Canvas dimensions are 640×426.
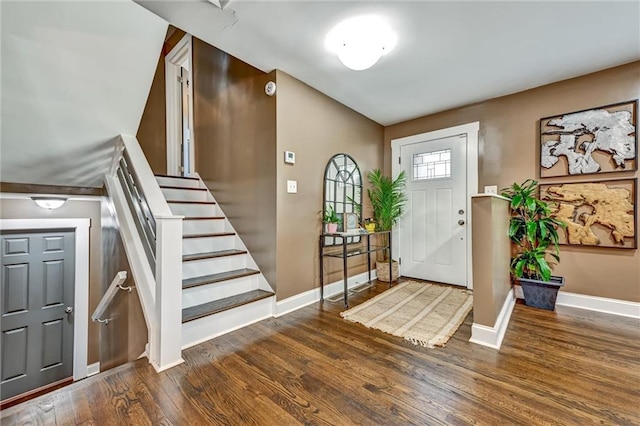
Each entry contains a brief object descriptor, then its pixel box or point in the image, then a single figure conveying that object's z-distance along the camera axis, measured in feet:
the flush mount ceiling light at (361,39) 6.28
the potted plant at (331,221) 9.53
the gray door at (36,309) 9.87
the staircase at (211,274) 6.88
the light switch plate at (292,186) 8.70
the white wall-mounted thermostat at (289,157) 8.61
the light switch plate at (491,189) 10.35
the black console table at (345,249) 8.96
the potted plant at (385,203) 12.07
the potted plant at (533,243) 8.75
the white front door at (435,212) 11.25
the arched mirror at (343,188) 10.14
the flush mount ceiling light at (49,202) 9.37
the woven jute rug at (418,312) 6.97
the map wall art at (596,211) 8.03
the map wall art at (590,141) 8.02
